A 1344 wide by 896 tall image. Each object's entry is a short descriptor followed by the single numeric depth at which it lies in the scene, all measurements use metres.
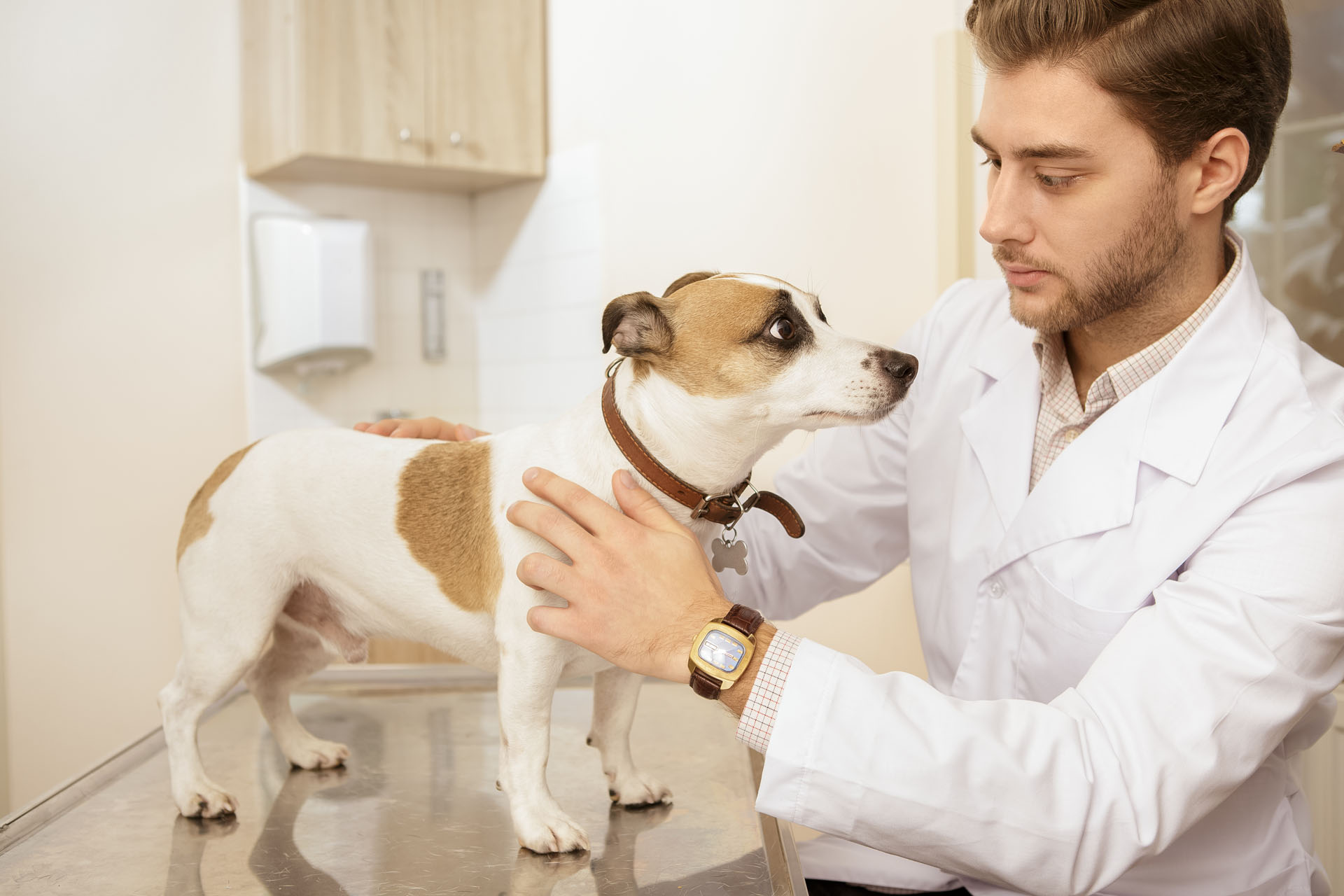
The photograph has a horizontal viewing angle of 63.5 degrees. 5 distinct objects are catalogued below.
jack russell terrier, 1.12
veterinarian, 0.94
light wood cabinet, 3.10
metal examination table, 1.08
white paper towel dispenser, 3.22
